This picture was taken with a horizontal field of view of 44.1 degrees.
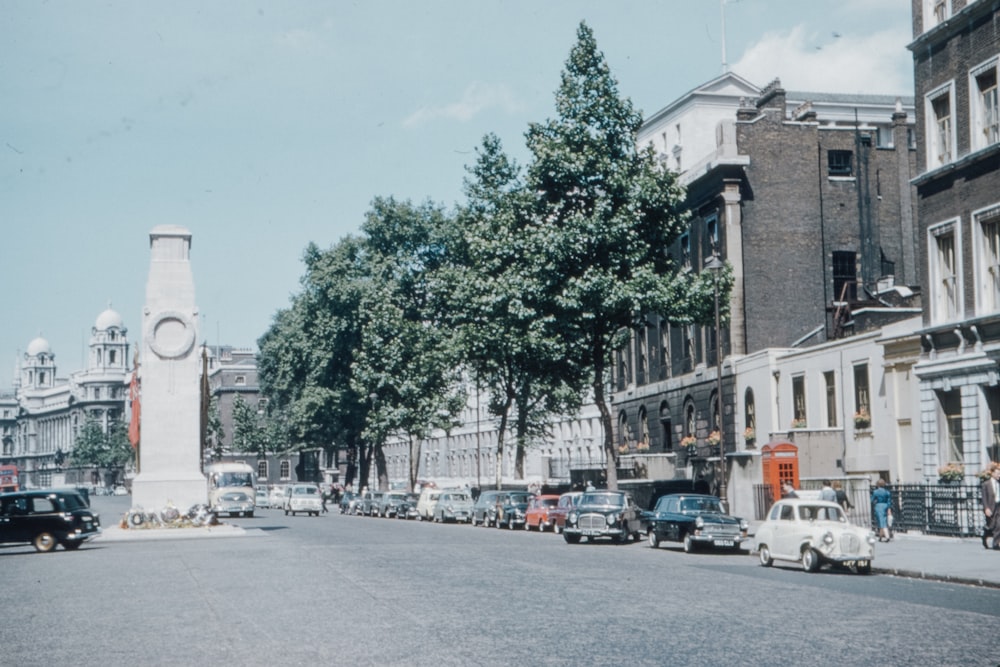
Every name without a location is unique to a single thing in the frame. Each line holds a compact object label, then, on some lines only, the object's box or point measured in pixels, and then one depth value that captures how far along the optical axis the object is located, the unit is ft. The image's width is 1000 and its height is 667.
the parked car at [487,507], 161.58
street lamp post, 127.13
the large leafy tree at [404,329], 213.46
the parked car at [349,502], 235.61
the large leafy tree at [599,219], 132.05
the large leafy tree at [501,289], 134.21
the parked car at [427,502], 191.93
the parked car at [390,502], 211.00
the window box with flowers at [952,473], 107.55
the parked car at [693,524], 98.22
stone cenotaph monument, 140.77
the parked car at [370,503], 220.96
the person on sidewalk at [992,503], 88.69
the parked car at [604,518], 113.70
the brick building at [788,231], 168.96
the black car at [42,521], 110.93
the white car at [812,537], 76.89
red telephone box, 128.36
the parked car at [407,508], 205.57
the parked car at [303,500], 226.38
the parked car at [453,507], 180.55
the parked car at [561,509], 133.49
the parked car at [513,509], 154.40
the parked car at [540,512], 143.23
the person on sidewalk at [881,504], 100.89
